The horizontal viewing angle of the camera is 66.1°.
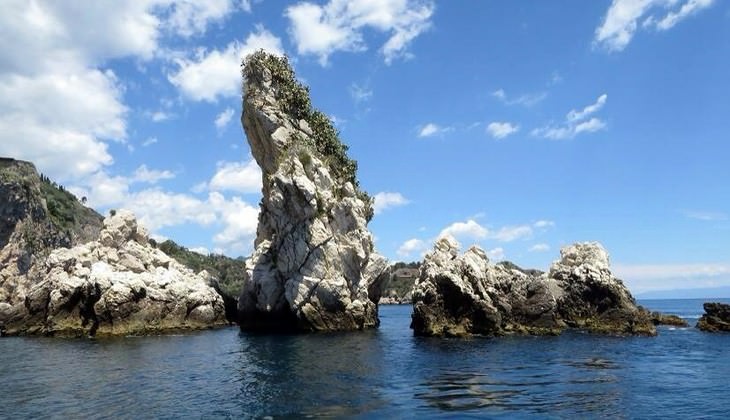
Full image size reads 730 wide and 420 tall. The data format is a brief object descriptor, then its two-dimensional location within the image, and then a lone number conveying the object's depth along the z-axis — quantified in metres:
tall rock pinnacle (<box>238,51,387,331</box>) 62.56
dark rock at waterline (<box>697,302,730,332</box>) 61.66
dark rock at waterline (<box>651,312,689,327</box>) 70.81
